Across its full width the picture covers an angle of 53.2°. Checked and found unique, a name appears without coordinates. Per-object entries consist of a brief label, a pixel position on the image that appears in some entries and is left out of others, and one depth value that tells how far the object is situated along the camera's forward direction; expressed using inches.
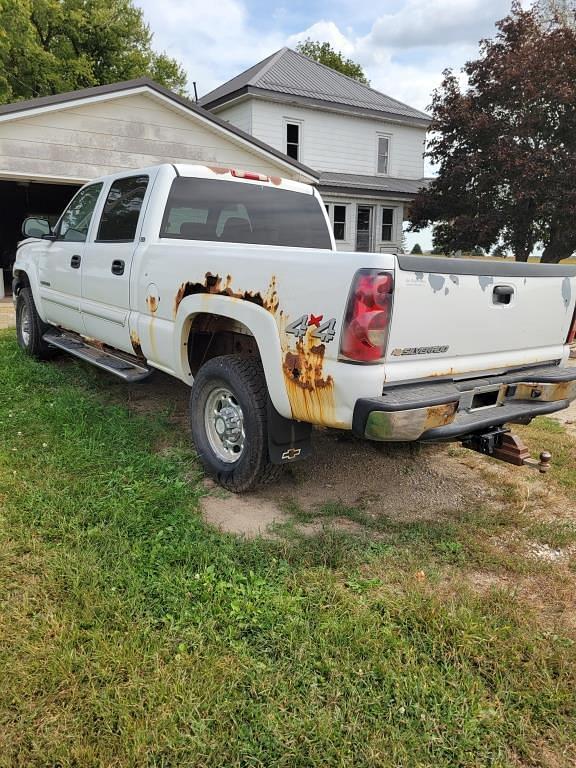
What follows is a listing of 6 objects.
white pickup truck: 106.3
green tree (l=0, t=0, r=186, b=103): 1110.4
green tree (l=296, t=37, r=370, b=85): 1679.4
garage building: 469.7
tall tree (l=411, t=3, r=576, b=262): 593.0
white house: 776.9
